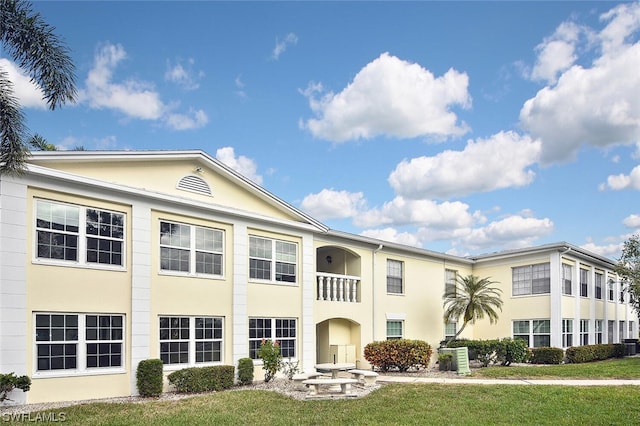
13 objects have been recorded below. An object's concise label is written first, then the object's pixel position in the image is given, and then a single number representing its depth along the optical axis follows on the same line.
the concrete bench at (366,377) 17.36
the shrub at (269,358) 18.56
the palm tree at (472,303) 25.67
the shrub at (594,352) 25.77
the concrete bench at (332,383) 15.13
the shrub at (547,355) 24.97
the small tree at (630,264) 28.55
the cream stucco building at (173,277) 14.18
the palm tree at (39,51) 14.20
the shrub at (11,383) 12.97
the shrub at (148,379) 15.54
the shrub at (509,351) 23.67
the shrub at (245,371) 18.19
